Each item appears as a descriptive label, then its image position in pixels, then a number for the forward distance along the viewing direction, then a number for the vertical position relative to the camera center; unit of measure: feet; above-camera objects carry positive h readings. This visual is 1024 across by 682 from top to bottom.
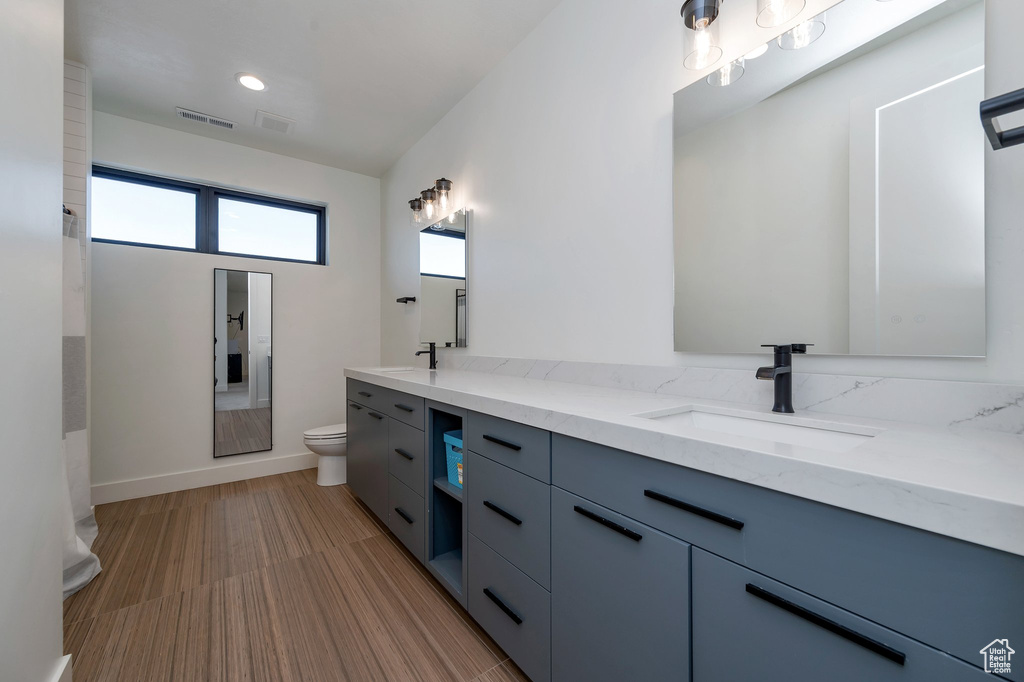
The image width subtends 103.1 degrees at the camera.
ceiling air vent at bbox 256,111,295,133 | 9.45 +5.18
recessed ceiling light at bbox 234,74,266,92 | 8.12 +5.24
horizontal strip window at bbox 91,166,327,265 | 9.67 +3.18
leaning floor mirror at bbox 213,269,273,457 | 10.52 -0.60
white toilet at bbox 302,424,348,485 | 9.90 -2.73
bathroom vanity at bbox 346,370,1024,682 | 1.76 -1.19
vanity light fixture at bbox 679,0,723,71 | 4.18 +3.30
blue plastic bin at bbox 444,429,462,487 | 5.62 -1.62
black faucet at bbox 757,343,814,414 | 3.66 -0.30
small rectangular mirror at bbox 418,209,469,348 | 9.05 +1.36
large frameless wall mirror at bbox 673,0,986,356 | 3.09 +1.36
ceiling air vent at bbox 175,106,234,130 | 9.26 +5.15
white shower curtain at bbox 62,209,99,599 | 6.59 -0.90
